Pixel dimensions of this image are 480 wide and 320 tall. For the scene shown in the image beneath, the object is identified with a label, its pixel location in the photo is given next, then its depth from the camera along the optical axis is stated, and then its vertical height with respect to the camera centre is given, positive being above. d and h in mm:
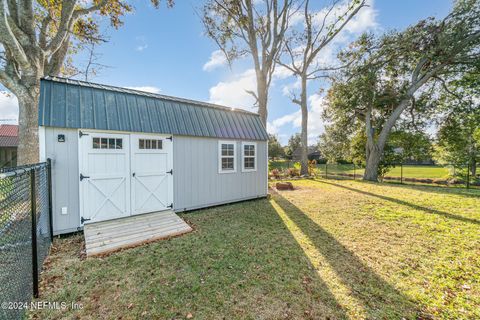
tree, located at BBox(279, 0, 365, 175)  11711 +7881
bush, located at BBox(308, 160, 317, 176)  15223 -841
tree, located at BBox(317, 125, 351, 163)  15000 +1128
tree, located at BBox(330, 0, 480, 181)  9547 +5170
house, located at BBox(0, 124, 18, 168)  15905 +974
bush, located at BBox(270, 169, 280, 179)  13789 -1263
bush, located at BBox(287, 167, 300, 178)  14555 -1251
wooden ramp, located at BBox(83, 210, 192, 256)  3529 -1588
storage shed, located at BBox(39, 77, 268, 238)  3967 +130
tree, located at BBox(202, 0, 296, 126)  10875 +7876
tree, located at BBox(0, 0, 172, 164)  5246 +2910
